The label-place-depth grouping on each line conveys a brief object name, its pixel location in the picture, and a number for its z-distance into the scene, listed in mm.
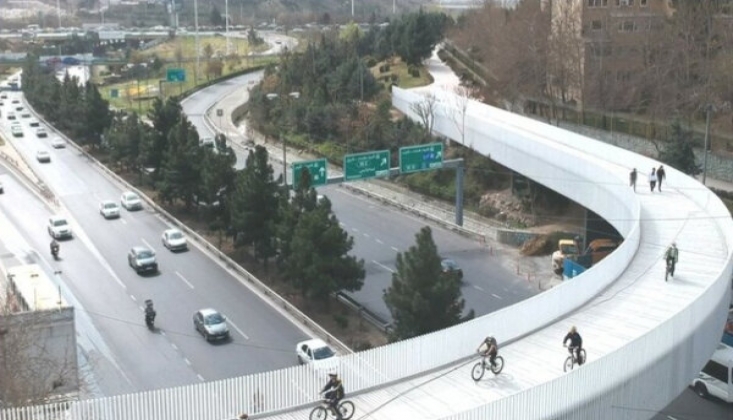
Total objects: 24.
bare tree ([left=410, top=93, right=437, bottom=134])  62875
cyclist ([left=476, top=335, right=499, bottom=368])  20031
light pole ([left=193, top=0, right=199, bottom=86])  115681
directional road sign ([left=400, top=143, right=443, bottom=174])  47562
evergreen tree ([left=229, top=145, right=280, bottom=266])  40531
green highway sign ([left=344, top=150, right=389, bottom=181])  45812
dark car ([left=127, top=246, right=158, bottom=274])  42031
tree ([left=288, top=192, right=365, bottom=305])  35062
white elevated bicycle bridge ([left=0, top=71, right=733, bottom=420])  17891
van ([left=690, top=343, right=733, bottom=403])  27109
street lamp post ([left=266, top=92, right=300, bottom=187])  83362
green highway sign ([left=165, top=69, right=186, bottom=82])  88581
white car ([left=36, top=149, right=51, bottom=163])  72250
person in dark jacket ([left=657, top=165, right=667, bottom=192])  37875
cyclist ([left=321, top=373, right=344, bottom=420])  17734
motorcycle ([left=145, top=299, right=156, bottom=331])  34938
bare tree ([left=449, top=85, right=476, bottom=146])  57125
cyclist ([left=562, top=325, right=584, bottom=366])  20172
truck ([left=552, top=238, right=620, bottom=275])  39859
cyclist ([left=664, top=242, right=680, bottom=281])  26672
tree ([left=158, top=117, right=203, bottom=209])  50062
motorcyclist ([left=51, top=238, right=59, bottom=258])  44812
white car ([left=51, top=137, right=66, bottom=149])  79625
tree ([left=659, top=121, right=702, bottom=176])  49031
